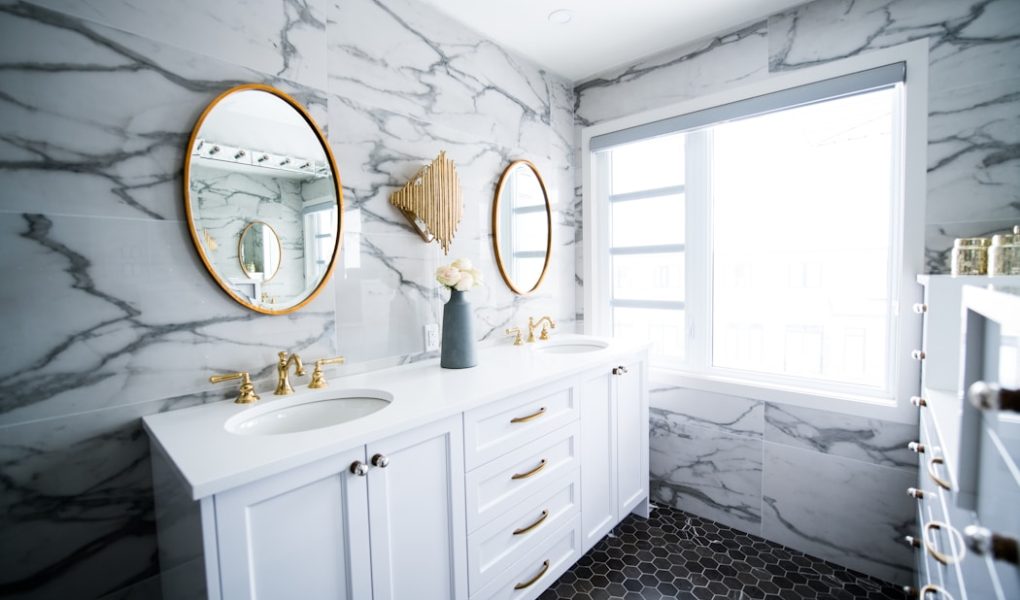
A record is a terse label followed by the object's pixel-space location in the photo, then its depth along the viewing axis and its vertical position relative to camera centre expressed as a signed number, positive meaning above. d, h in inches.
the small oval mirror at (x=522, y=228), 88.9 +11.6
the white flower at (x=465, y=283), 67.9 -0.2
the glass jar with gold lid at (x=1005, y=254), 46.8 +1.6
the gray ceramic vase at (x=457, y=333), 68.5 -8.1
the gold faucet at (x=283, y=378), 54.2 -11.5
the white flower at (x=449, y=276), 67.4 +1.0
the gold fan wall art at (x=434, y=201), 69.7 +13.6
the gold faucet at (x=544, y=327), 92.5 -10.2
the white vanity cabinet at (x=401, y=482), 35.7 -21.1
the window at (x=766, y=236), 74.6 +8.0
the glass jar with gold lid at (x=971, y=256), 52.7 +1.7
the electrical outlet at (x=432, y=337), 75.0 -9.6
